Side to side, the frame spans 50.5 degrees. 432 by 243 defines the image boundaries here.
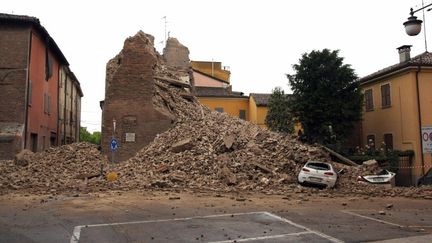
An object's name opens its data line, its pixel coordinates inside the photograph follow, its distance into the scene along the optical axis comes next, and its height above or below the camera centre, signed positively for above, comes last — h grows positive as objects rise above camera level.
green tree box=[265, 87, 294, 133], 43.12 +4.31
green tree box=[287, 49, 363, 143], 29.88 +4.08
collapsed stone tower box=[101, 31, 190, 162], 25.66 +3.05
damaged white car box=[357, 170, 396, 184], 20.30 -0.87
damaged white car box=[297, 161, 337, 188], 19.21 -0.71
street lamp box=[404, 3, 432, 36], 11.23 +3.27
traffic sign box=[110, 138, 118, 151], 21.31 +0.70
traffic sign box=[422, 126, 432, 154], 13.22 +0.54
